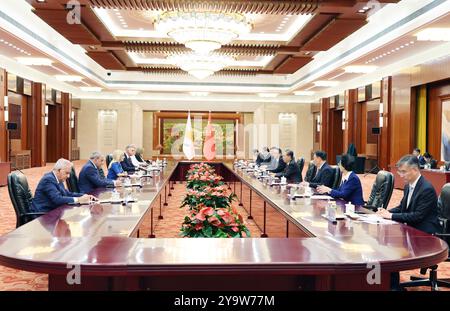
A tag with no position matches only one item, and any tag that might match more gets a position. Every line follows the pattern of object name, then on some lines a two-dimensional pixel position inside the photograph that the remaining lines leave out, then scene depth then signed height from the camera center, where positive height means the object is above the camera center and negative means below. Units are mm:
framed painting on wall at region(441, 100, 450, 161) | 10609 +269
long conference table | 2227 -589
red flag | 15328 -99
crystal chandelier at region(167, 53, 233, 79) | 10961 +1928
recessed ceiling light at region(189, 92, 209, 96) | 19859 +2087
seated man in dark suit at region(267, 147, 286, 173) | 9422 -429
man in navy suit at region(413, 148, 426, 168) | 9968 -296
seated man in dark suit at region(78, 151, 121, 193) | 5961 -503
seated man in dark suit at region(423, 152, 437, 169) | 9605 -362
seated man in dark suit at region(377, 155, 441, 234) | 3547 -446
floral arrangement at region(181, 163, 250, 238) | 2994 -535
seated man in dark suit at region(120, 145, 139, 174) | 10070 -449
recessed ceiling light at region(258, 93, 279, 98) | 19750 +2049
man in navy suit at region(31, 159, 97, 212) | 4230 -477
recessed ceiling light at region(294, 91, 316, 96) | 19455 +2141
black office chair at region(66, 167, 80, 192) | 5793 -511
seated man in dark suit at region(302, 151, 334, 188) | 6215 -402
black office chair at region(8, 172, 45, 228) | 4086 -517
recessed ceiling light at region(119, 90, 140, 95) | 19544 +2127
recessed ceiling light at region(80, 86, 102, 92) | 18688 +2156
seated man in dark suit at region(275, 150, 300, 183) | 7813 -493
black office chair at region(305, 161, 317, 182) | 7723 -488
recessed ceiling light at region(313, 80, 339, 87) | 16000 +2088
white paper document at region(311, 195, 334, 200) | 4780 -562
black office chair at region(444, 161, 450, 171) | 8852 -426
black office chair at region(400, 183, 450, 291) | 3561 -682
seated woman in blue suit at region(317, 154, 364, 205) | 4750 -453
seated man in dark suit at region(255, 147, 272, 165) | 12527 -421
